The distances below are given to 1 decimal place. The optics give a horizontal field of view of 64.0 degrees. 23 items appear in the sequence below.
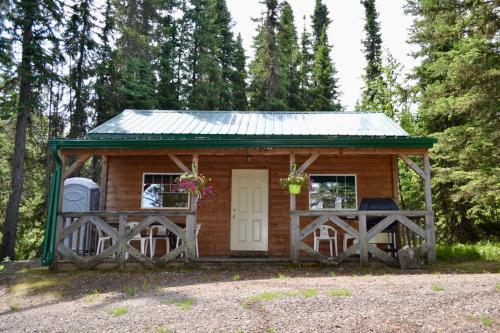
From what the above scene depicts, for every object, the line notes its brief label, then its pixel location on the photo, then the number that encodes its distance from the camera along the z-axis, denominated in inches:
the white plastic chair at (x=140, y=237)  322.7
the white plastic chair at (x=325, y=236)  340.5
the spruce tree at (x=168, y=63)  800.3
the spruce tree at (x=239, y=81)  940.0
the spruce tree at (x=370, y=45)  946.7
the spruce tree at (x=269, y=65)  823.1
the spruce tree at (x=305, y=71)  995.4
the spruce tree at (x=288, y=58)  852.6
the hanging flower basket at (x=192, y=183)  288.2
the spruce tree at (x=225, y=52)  908.6
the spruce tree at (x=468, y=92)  371.9
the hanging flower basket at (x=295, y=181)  290.7
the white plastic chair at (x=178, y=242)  327.6
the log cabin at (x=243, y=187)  345.1
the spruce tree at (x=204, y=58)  823.7
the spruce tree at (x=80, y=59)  636.1
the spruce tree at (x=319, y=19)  1157.7
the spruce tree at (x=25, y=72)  487.8
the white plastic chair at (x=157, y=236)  325.6
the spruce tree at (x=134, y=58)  687.1
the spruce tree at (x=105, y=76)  653.9
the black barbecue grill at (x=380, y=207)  316.5
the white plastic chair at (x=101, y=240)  328.8
